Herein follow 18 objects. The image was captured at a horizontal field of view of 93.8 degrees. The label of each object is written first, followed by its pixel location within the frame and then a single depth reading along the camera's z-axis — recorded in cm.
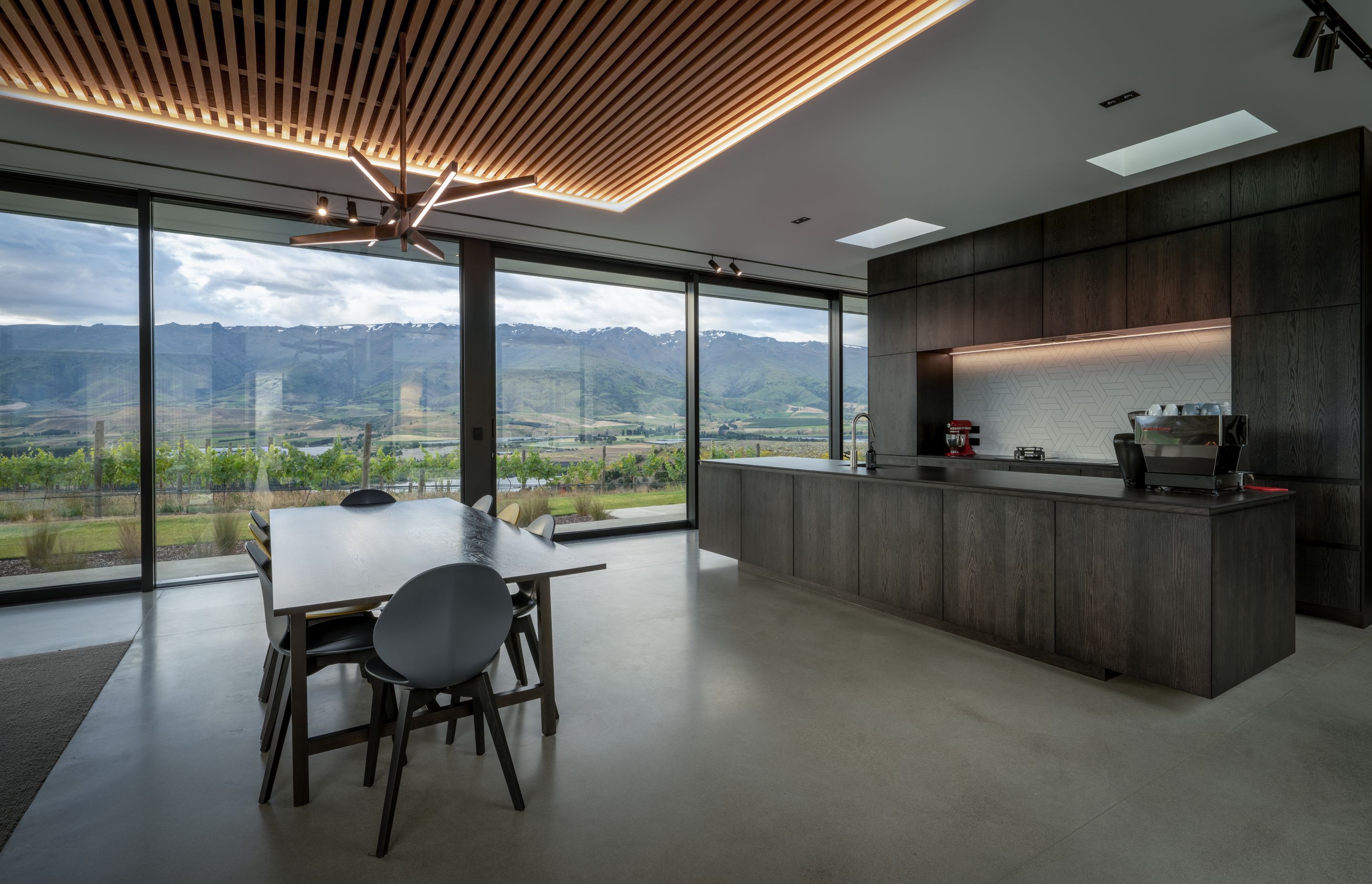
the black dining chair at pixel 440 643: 198
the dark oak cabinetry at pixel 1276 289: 396
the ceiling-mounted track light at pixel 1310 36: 265
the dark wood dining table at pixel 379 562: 216
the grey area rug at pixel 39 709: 231
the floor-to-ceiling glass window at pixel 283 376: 514
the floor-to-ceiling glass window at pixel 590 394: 664
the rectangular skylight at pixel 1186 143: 405
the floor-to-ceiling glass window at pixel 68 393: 466
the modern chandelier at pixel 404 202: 315
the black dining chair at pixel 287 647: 229
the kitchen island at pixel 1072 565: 275
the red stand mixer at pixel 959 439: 666
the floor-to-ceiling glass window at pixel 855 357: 879
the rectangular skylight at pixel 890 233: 636
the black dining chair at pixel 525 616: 300
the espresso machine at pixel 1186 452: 297
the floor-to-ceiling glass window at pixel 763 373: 787
